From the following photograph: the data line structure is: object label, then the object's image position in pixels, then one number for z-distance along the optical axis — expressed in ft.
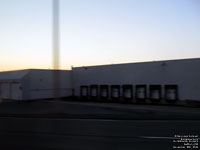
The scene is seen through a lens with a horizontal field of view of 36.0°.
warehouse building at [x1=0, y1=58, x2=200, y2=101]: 97.48
